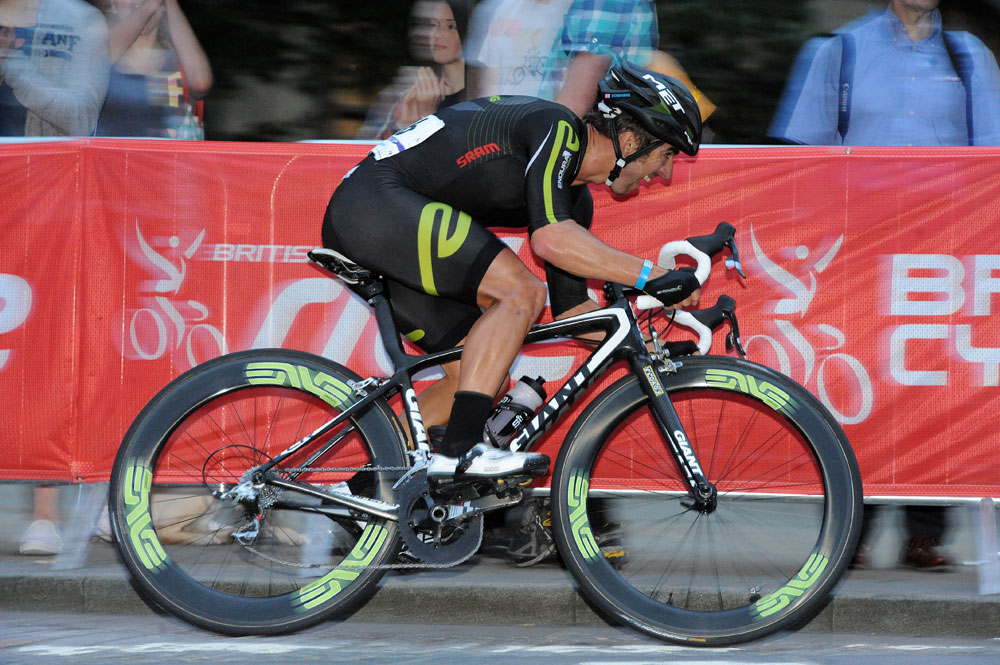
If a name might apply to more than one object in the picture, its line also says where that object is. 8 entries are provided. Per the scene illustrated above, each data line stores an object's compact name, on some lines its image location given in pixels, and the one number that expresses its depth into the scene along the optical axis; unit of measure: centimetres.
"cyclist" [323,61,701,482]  744
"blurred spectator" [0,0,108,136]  1102
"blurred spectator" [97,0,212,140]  1115
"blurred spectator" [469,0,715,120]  1126
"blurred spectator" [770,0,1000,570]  1077
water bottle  782
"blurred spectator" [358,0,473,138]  1174
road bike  744
